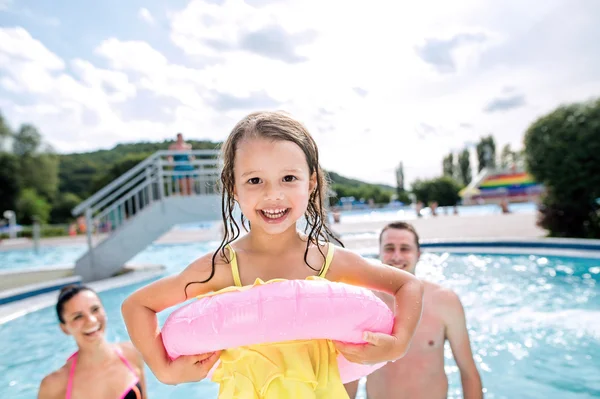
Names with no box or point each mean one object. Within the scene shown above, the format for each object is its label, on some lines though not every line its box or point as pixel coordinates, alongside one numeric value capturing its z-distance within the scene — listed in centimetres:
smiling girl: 113
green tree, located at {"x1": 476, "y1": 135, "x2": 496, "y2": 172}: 4772
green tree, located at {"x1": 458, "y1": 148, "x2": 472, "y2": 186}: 4752
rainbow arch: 3500
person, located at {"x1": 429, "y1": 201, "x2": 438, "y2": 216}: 2116
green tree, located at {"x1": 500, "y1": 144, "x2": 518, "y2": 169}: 5134
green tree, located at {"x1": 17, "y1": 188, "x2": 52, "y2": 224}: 3350
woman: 229
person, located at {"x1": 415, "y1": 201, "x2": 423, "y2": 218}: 2120
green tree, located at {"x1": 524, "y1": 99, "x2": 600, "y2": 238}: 902
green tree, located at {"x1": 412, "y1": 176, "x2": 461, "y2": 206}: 3772
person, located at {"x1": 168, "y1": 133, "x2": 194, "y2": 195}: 1024
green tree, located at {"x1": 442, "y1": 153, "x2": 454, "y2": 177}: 5011
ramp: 891
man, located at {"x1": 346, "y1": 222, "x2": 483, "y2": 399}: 219
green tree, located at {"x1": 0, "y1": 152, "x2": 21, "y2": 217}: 3312
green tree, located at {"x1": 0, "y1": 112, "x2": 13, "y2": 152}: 3562
